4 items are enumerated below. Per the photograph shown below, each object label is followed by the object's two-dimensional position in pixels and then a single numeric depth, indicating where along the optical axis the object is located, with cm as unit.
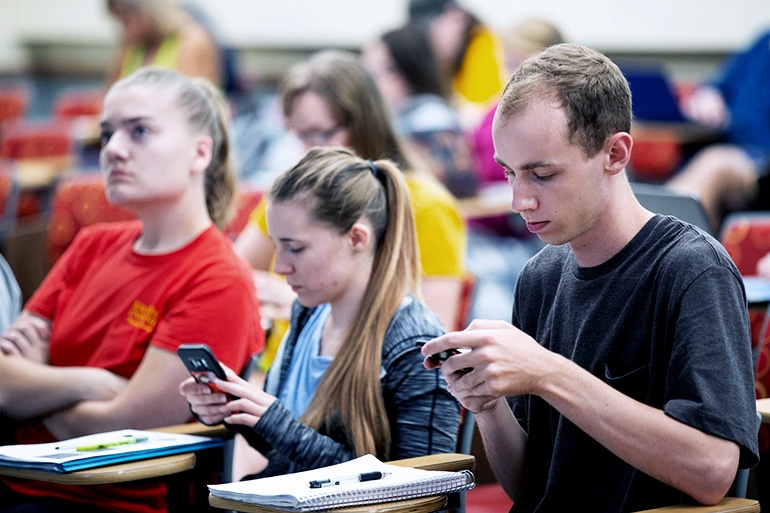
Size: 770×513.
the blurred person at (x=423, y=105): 859
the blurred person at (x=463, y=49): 1287
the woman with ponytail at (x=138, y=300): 419
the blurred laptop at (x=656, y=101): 1267
